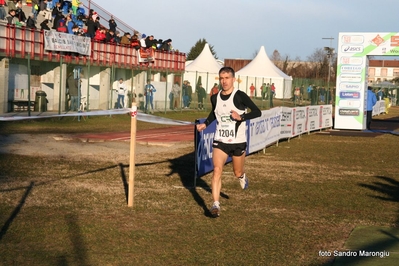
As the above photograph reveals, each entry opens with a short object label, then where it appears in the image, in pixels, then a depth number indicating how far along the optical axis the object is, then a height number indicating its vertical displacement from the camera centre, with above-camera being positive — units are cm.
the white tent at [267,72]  5690 +201
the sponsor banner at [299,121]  2459 -92
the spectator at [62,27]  3041 +258
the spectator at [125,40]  3703 +262
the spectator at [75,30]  3134 +256
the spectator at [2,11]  2949 +311
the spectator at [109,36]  3516 +265
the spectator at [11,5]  3037 +347
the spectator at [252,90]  5088 +29
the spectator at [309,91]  5596 +42
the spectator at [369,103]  3212 -23
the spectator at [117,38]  3628 +266
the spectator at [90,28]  3319 +283
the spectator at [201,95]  4406 -19
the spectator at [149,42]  3956 +272
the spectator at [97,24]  3422 +314
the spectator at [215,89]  3880 +21
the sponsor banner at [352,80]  3150 +80
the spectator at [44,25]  2989 +260
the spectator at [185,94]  4166 -15
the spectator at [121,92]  3366 -15
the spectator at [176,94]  4041 -20
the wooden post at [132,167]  1000 -112
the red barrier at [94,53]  2738 +166
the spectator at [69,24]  3128 +281
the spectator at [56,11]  3204 +347
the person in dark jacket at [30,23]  2900 +258
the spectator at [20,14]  3006 +305
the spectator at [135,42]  3759 +254
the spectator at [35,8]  3203 +361
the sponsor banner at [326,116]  3034 -85
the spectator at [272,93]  5199 +13
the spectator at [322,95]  5617 +9
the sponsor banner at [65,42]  2917 +192
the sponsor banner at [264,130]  1809 -99
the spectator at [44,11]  3397 +365
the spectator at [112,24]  3820 +353
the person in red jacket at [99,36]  3406 +255
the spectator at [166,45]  4243 +278
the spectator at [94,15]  3696 +387
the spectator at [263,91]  5188 +25
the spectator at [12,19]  2823 +271
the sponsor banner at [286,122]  2262 -88
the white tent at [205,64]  6131 +253
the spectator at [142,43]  3888 +260
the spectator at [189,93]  4192 -9
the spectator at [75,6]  3656 +427
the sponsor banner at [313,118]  2733 -88
